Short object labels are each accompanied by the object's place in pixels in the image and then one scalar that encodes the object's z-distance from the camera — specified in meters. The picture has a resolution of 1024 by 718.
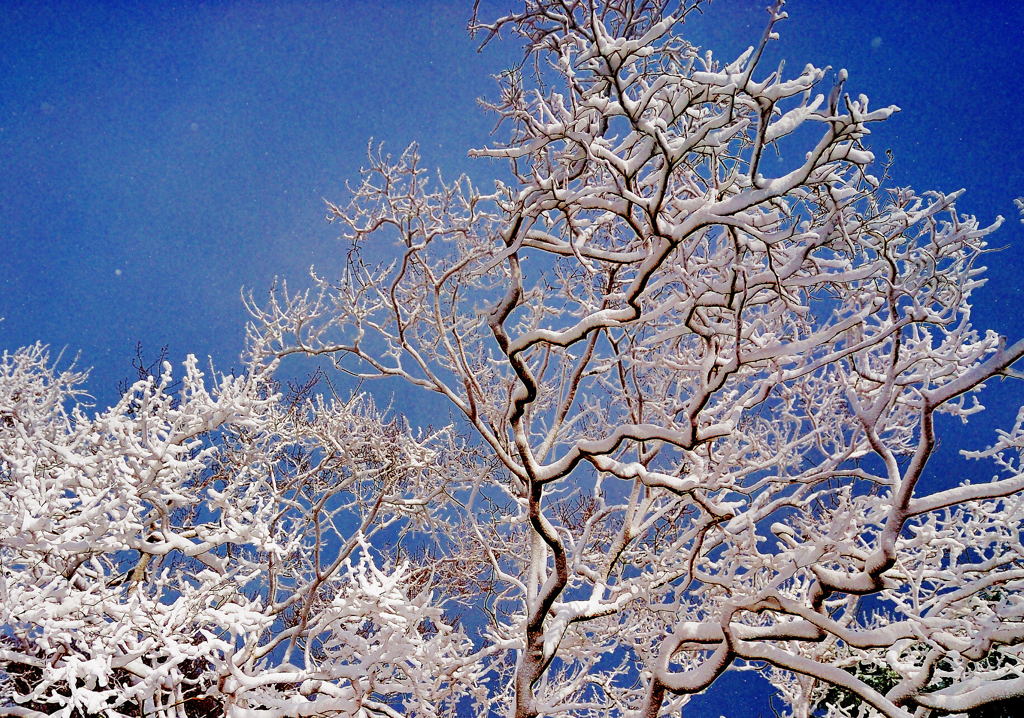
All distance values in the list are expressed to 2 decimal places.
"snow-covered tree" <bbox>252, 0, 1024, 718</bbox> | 4.51
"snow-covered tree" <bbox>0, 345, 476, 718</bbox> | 4.37
